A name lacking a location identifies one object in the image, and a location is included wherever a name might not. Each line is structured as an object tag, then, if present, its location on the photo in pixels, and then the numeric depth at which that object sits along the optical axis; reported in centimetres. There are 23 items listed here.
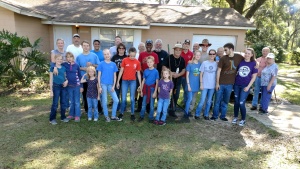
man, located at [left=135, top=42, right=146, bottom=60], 541
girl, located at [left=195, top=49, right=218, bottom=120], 497
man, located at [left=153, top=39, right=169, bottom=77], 527
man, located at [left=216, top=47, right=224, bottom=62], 553
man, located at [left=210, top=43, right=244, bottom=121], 484
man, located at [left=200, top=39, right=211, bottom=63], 534
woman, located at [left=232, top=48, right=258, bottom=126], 473
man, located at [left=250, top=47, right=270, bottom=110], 598
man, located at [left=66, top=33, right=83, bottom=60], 526
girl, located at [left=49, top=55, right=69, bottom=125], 446
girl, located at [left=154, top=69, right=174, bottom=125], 472
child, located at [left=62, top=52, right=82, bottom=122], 458
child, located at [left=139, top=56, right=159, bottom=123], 484
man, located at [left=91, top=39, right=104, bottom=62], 532
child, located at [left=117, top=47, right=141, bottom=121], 482
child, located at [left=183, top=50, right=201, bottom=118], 501
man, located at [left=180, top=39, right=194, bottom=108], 543
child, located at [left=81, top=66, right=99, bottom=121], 472
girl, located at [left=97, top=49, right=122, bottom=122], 469
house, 1043
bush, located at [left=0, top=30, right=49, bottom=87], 689
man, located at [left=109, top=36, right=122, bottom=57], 561
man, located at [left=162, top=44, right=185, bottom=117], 509
